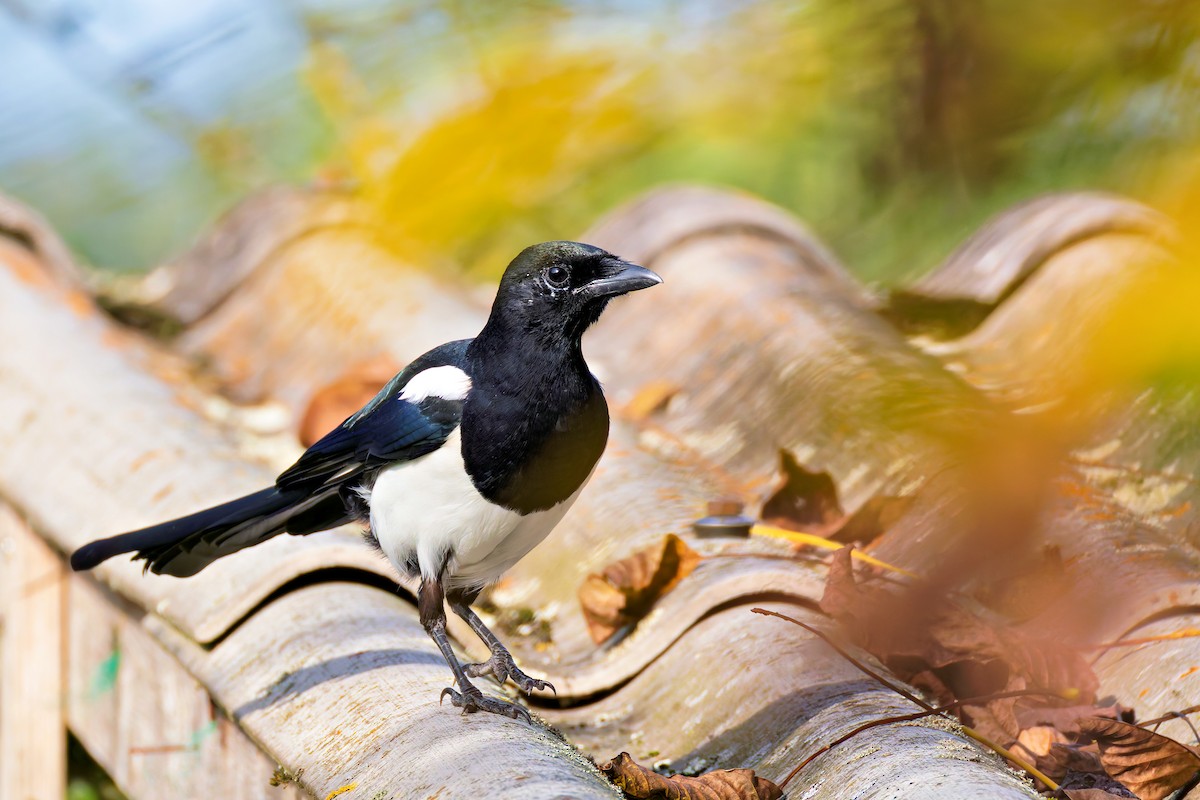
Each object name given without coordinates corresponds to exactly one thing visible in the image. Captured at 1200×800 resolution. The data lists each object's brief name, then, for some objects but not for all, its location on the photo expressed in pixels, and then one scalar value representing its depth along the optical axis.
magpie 7.50
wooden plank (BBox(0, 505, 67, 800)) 7.68
